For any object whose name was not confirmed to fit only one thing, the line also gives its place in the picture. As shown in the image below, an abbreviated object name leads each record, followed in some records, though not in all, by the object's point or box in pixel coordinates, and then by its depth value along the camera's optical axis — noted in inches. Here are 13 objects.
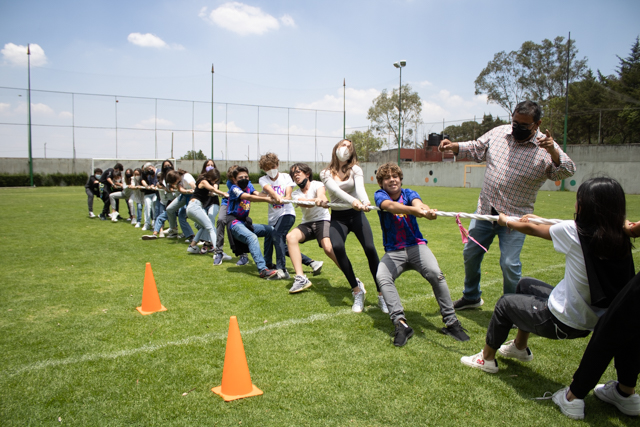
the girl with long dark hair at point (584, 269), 105.8
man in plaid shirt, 165.9
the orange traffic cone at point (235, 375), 122.9
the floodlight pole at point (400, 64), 1565.1
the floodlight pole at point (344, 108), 1892.0
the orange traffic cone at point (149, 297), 199.2
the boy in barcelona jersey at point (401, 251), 163.9
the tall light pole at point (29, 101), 1440.7
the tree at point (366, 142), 2677.2
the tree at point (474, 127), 1952.5
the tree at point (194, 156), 1800.4
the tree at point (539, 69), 2010.3
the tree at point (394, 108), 2524.6
